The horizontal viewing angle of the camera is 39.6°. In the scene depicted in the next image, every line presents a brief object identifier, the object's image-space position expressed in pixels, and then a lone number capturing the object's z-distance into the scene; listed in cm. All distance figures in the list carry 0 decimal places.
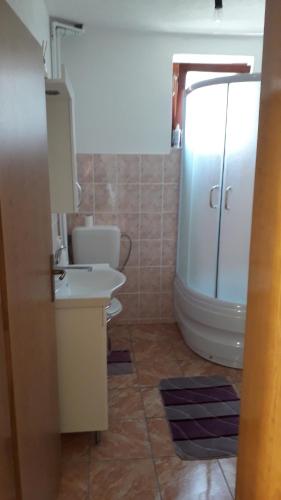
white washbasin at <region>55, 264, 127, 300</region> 228
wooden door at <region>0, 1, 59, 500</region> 104
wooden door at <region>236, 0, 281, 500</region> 105
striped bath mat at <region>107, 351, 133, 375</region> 281
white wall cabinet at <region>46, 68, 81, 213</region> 200
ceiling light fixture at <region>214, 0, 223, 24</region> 229
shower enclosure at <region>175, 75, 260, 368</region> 275
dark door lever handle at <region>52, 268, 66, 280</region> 168
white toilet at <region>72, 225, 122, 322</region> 312
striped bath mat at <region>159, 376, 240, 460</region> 207
